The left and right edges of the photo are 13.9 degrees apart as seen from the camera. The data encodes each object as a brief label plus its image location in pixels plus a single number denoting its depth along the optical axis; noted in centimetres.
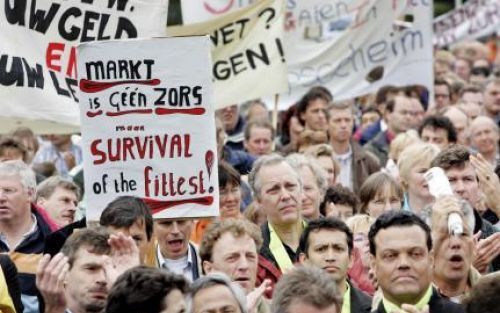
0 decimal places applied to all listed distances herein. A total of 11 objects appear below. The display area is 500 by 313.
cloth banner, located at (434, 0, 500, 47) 2825
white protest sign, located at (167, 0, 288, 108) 1684
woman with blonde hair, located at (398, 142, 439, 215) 1366
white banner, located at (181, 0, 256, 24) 2014
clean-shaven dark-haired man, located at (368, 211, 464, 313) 1005
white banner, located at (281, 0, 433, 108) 2130
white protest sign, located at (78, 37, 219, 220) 1166
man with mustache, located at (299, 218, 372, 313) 1121
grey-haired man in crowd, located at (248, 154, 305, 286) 1231
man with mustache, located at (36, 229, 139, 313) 996
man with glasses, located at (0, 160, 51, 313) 1245
